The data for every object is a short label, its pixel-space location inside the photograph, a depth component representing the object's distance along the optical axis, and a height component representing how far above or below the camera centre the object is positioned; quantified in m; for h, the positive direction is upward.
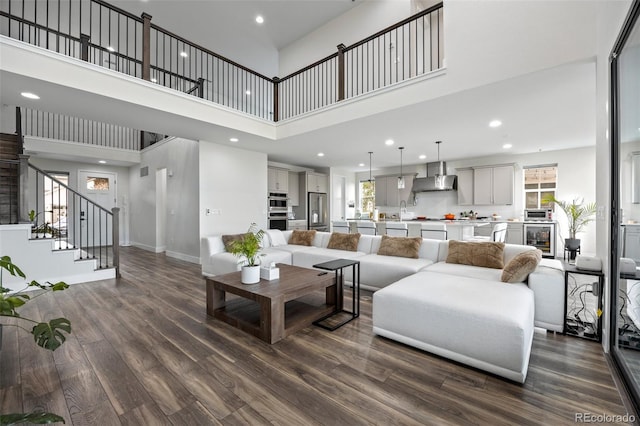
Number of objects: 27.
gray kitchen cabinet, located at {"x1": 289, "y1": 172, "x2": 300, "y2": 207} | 8.60 +0.72
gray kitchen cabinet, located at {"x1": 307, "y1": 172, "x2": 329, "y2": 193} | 8.86 +1.00
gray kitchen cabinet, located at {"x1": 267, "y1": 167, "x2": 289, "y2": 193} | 7.74 +0.94
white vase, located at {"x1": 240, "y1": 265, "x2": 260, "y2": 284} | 3.02 -0.67
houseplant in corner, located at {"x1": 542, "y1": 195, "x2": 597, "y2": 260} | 6.12 -0.02
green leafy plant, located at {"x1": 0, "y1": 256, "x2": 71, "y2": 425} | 0.86 -0.65
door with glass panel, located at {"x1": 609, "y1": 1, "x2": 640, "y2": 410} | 2.00 +0.07
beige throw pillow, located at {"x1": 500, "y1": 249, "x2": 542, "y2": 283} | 2.72 -0.54
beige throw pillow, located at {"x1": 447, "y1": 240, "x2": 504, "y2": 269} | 3.47 -0.53
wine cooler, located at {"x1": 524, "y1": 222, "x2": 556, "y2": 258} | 6.76 -0.57
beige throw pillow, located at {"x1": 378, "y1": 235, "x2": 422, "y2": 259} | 4.21 -0.53
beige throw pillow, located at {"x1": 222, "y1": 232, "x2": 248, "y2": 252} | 5.12 -0.49
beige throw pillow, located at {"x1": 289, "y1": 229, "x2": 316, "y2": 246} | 5.73 -0.53
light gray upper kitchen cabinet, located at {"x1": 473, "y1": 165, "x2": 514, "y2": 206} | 7.36 +0.75
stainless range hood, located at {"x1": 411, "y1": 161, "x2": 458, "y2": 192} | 8.08 +0.98
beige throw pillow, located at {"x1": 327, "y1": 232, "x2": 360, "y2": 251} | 5.00 -0.53
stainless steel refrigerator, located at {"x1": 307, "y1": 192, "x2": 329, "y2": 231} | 8.91 +0.05
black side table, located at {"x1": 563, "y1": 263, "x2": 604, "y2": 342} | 2.53 -1.07
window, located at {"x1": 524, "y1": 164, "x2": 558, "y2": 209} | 7.12 +0.76
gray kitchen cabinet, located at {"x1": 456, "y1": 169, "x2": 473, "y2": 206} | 7.98 +0.76
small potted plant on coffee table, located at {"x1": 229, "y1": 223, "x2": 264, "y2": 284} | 3.02 -0.50
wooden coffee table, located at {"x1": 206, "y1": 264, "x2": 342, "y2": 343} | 2.59 -1.00
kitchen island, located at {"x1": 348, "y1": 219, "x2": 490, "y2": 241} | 5.38 -0.32
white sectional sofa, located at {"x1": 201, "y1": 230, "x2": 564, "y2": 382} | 1.98 -0.80
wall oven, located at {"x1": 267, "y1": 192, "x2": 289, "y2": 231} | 7.68 +0.07
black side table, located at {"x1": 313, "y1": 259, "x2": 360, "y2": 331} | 2.93 -0.97
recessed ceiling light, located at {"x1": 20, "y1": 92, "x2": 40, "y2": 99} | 3.51 +1.50
